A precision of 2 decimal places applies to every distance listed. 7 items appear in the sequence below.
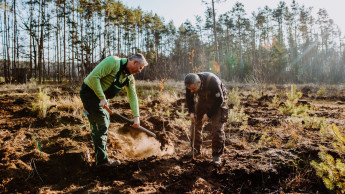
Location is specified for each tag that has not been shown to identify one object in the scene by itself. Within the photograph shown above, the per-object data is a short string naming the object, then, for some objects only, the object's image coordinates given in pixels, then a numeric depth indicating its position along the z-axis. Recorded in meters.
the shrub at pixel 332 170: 1.99
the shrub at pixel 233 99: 7.06
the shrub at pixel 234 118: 5.07
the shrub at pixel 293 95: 5.88
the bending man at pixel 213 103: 2.93
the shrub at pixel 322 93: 11.88
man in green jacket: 2.61
